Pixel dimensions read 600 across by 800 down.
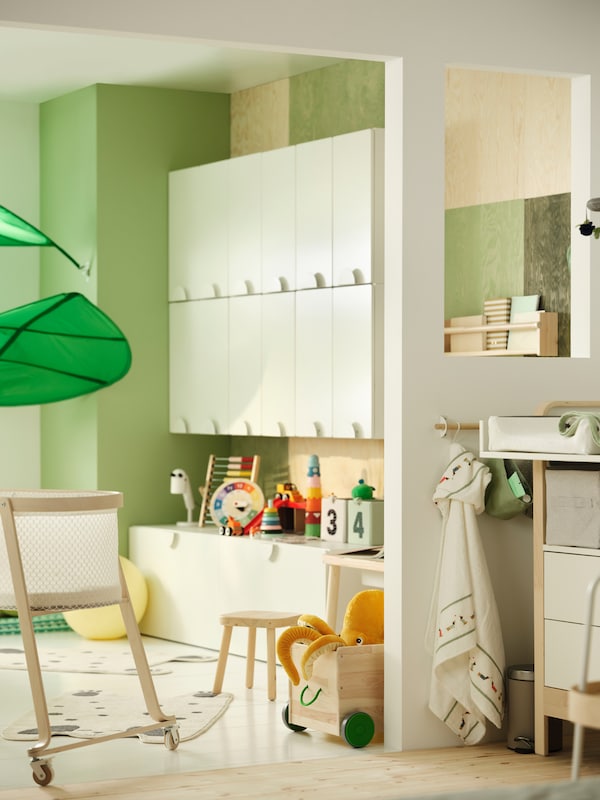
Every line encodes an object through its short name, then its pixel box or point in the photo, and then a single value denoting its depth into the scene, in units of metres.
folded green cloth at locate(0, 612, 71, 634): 6.84
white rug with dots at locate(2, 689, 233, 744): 4.59
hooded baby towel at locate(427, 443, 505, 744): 4.35
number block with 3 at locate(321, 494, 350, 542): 5.91
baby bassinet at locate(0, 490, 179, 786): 4.00
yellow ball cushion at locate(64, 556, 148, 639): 6.55
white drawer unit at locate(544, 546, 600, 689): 4.10
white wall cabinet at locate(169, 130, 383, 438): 5.84
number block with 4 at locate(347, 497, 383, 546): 5.74
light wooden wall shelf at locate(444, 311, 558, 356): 5.23
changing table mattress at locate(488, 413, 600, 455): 3.98
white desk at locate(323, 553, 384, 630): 5.08
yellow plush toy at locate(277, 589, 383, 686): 4.60
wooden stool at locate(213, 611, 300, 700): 5.20
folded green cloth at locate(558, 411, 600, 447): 3.98
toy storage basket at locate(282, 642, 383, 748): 4.43
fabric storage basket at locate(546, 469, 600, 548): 4.10
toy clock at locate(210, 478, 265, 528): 6.45
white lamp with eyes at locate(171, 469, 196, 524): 6.84
